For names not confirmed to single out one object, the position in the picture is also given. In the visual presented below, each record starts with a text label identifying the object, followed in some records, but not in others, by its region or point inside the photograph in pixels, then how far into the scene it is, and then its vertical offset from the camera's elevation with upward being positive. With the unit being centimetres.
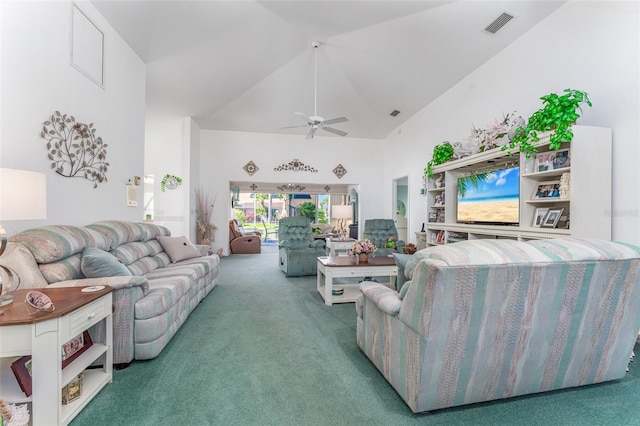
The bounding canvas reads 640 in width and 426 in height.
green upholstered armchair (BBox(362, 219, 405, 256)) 603 -38
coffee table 357 -73
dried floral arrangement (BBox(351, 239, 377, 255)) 385 -46
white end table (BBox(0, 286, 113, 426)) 132 -65
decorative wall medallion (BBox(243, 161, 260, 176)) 782 +114
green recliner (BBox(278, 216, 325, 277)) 507 -66
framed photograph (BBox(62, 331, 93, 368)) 169 -85
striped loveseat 140 -54
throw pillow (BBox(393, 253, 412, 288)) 313 -56
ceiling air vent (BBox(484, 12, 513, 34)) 371 +249
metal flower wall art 260 +59
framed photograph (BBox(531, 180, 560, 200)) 313 +27
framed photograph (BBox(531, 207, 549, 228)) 328 -1
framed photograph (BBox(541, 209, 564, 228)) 307 -3
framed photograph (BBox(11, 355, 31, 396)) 143 -82
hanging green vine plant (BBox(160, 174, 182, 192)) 736 +69
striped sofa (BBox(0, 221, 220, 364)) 202 -54
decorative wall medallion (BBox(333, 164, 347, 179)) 830 +116
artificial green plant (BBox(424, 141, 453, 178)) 484 +99
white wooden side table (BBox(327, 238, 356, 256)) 626 -70
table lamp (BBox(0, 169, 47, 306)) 145 +5
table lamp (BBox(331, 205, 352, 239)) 868 +2
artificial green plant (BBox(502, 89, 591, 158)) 277 +95
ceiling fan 473 +147
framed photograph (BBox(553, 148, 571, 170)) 294 +57
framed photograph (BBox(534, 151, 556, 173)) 314 +59
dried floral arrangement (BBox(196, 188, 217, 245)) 720 -15
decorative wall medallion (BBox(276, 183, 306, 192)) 853 +71
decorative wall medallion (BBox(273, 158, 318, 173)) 799 +122
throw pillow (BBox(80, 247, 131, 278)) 222 -44
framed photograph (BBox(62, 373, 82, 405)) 159 -101
